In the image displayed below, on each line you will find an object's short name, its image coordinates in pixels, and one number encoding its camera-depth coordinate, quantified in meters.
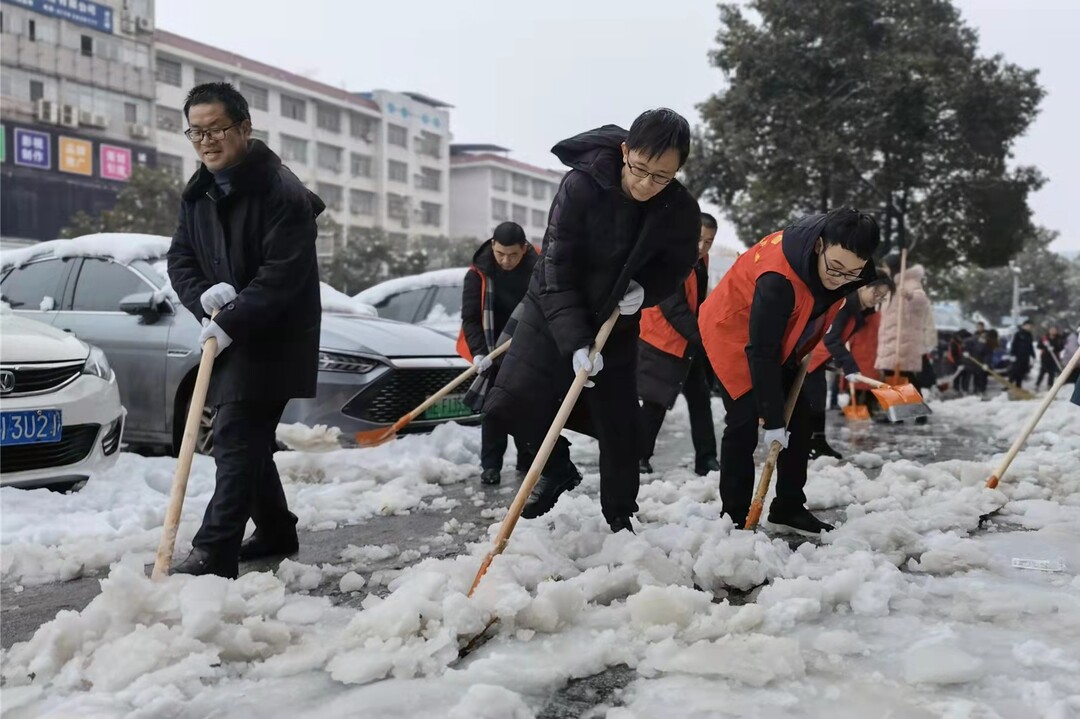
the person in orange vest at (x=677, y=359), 5.51
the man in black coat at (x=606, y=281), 3.33
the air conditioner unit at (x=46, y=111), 36.62
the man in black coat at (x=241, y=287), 3.30
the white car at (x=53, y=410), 4.50
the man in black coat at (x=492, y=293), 5.71
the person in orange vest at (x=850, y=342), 6.79
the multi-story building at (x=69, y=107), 36.03
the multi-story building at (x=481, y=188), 66.25
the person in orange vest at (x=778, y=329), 3.68
